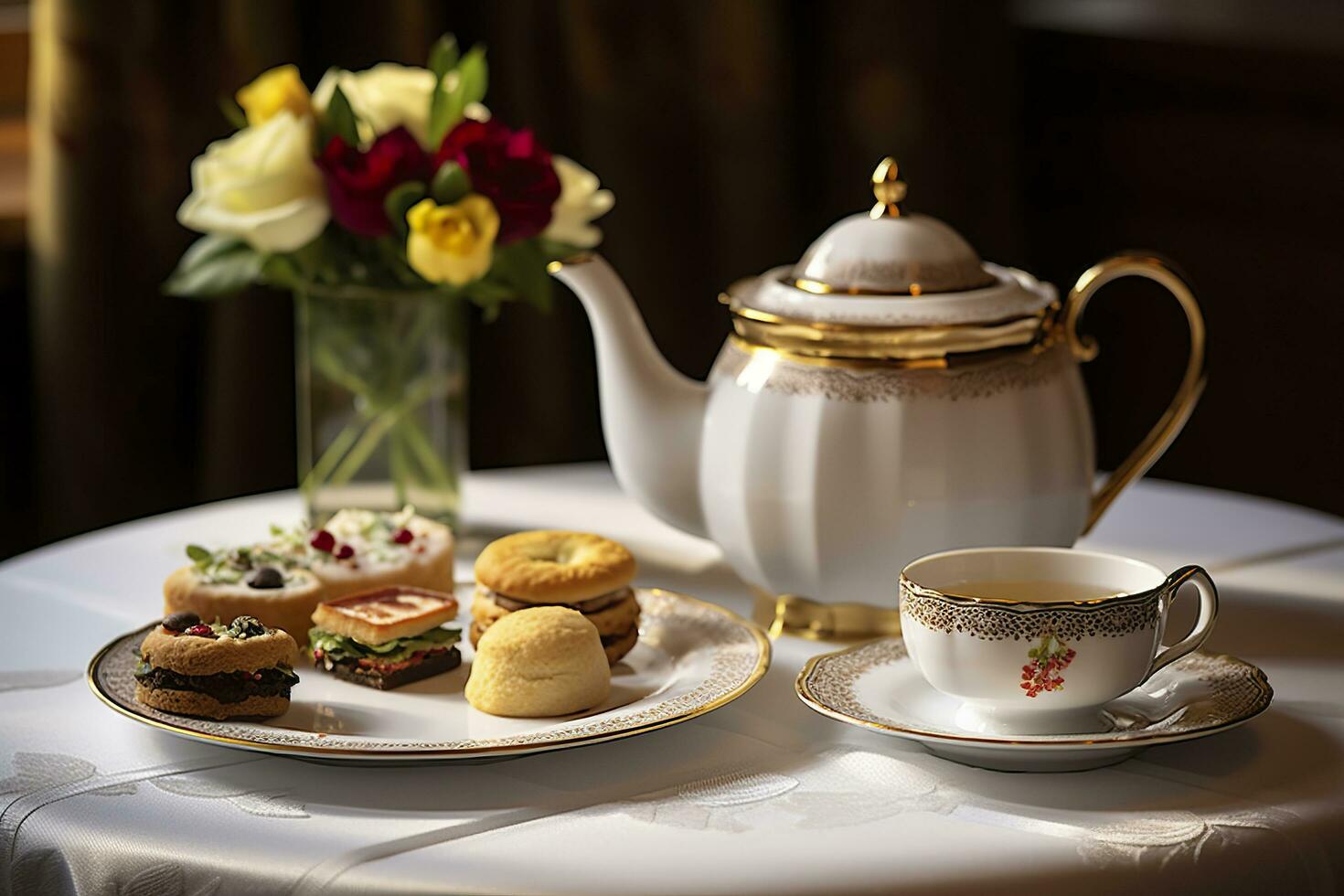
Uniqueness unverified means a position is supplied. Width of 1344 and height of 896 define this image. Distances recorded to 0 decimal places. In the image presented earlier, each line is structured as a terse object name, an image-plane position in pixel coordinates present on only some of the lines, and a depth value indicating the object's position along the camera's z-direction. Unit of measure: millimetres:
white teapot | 1128
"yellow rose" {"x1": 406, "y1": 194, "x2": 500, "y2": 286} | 1234
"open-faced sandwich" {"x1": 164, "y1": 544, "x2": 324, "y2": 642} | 1119
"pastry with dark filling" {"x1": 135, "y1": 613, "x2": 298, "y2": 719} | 1039
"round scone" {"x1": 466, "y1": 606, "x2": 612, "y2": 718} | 1051
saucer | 1005
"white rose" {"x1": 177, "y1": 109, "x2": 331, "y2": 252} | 1248
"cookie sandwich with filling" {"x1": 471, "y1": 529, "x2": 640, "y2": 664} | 1100
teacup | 1007
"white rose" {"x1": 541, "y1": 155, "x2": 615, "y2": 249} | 1320
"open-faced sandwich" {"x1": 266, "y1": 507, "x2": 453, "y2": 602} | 1153
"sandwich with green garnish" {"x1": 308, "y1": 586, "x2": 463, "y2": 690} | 1088
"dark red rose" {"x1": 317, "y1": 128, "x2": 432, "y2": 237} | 1243
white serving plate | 1011
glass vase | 1296
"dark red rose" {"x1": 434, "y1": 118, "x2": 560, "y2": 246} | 1249
